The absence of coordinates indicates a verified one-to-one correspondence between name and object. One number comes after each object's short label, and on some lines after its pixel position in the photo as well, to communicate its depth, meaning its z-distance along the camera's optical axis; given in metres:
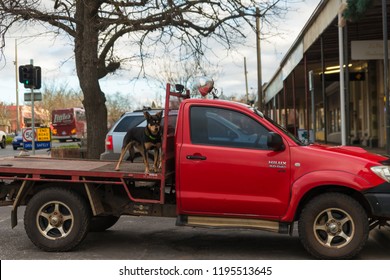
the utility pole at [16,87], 54.28
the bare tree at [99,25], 12.67
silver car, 11.11
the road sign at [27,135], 16.06
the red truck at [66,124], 50.28
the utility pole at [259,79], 32.09
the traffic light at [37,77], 14.06
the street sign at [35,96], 15.07
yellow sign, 16.61
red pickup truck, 5.51
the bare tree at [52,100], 74.81
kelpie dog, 6.32
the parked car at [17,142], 37.56
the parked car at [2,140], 39.88
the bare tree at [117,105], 87.31
